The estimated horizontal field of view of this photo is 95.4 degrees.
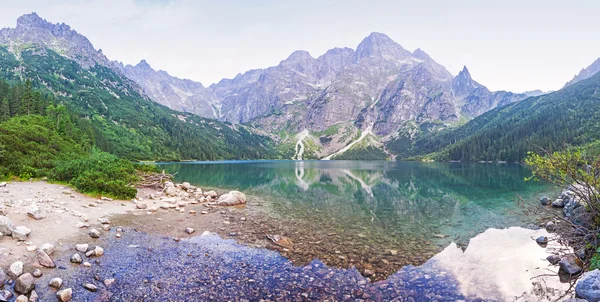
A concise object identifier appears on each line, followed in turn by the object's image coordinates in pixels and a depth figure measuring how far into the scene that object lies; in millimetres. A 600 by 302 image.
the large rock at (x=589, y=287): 9289
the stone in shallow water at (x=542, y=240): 18264
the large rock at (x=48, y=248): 12308
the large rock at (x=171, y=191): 33241
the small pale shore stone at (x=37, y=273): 10422
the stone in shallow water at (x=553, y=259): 14383
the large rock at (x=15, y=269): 10031
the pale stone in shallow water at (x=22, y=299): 8674
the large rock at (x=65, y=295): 9320
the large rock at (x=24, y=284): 9320
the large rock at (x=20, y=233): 12750
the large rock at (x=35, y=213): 16047
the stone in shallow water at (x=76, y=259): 12156
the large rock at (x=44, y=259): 11335
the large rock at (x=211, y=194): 34769
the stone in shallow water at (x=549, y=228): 20383
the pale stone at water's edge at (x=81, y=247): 13391
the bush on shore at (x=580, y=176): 12602
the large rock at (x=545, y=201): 33675
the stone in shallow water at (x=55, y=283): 10000
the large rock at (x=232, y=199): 30547
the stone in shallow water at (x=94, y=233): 15756
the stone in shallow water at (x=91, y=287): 10164
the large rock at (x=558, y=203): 30472
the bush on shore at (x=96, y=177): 26766
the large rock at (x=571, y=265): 12799
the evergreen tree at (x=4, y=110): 64500
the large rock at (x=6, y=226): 12609
